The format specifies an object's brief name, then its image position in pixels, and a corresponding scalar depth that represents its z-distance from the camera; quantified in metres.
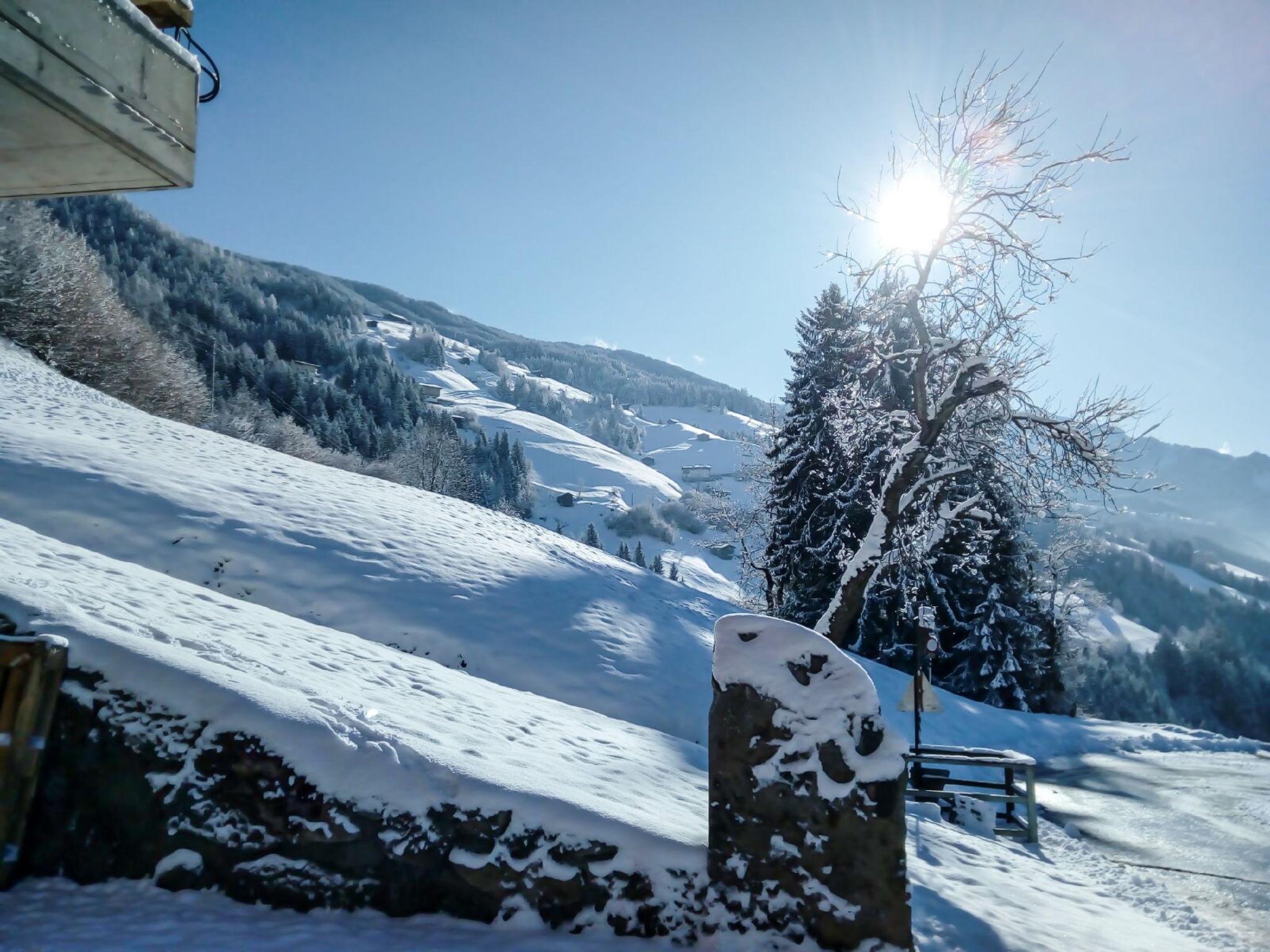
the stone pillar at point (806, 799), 3.68
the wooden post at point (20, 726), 3.32
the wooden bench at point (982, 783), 8.65
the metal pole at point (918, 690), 9.84
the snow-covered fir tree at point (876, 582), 21.94
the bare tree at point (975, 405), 8.95
